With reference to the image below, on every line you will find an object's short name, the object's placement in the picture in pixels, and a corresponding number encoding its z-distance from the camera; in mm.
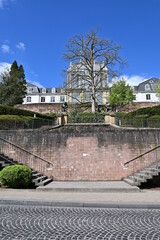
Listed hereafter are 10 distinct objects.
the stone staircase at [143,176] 9695
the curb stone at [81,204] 6409
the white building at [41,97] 52788
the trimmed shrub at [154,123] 14877
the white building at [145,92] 50656
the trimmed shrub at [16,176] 9430
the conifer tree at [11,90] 33250
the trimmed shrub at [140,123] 15458
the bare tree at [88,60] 25609
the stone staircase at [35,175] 9940
